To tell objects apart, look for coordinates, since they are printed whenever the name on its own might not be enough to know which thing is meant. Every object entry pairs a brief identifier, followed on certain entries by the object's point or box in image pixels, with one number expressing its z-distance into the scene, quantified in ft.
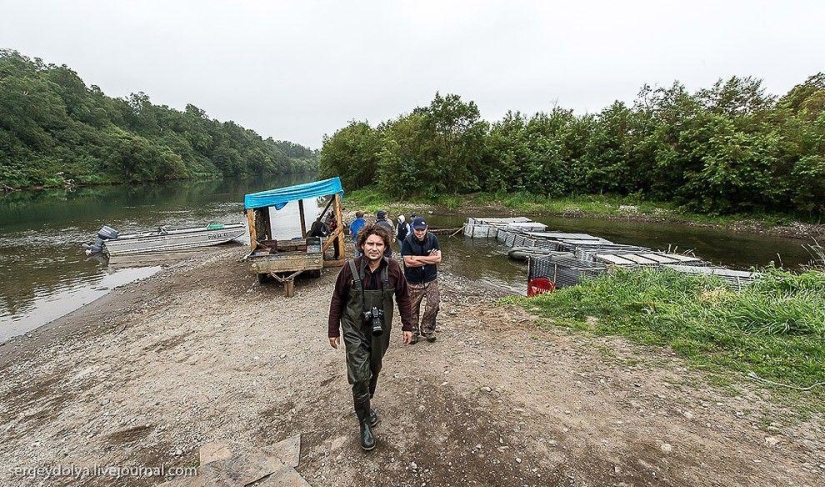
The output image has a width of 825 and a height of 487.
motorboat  53.21
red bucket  31.07
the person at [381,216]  28.13
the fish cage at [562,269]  31.86
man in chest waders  11.09
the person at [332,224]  40.95
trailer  31.40
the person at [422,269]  17.47
